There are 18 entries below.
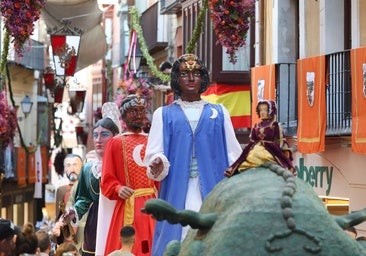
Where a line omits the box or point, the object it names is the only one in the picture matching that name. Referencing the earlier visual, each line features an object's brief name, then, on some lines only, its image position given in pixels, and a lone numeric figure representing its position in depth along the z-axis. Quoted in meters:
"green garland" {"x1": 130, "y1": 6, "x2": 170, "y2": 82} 26.02
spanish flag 24.34
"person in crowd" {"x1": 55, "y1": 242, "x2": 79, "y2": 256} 11.14
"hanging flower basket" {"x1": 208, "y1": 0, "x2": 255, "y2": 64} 18.45
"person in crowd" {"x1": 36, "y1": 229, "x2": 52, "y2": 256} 12.33
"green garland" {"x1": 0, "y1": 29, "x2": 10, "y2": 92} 19.20
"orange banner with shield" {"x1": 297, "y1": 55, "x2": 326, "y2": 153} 17.14
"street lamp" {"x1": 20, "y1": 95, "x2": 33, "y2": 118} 43.22
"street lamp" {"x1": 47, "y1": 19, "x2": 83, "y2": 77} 26.06
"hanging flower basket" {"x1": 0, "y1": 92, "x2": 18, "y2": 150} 31.30
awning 29.73
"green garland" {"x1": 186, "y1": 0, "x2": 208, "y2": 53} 19.83
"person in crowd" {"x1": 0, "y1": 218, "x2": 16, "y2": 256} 9.27
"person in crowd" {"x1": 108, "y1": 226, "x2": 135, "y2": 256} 8.95
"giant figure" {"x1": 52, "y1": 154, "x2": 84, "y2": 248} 11.95
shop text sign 17.66
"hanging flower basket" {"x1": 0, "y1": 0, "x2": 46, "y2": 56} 17.69
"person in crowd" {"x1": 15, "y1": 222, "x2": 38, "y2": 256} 9.93
